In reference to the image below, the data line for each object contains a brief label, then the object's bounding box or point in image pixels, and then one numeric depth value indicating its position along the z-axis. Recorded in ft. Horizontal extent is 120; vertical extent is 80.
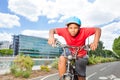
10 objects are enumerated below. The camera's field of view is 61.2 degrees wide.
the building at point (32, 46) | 152.97
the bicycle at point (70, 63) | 4.98
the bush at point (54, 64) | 36.61
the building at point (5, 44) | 209.09
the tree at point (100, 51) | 125.35
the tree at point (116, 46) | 153.12
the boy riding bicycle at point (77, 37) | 5.15
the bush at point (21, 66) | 22.08
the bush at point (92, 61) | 58.70
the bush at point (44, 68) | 30.08
